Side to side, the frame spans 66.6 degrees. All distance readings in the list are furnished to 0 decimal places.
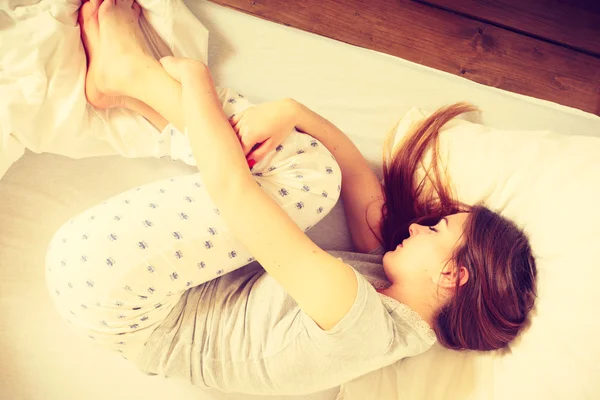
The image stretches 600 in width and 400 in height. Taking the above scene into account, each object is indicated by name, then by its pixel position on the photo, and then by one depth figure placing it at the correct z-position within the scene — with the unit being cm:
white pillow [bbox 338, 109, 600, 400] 69
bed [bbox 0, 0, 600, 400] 76
